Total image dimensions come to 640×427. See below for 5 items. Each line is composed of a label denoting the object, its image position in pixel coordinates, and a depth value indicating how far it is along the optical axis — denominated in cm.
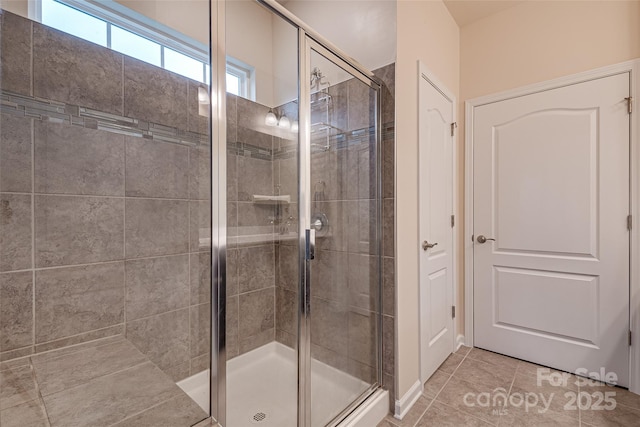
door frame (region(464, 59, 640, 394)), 189
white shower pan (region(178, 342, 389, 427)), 145
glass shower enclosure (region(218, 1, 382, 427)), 142
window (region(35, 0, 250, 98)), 135
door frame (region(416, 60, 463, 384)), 247
